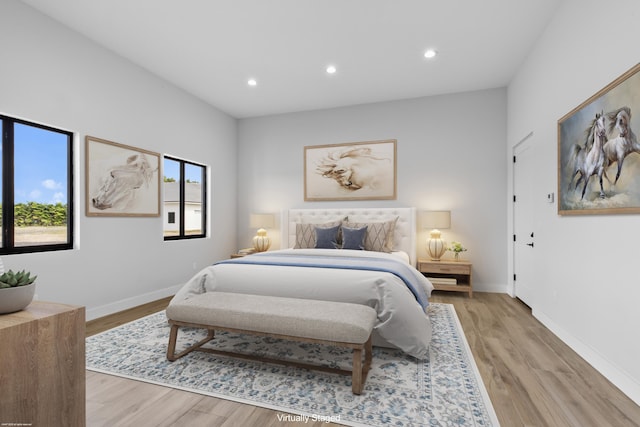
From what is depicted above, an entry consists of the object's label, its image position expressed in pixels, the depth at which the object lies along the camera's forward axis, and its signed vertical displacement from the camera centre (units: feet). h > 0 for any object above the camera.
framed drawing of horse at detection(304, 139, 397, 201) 15.96 +2.28
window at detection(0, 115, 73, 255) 8.67 +0.82
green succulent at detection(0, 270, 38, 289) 3.99 -0.85
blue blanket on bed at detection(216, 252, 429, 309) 8.87 -1.53
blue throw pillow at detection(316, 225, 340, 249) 13.66 -1.05
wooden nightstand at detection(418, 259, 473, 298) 13.67 -2.53
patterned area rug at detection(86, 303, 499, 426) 5.64 -3.59
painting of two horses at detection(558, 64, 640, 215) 6.21 +1.43
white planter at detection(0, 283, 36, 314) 3.88 -1.07
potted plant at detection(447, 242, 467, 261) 14.43 -1.63
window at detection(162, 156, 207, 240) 14.35 +0.76
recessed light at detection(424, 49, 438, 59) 11.21 +5.85
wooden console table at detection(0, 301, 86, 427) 3.55 -1.88
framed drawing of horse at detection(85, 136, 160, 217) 10.65 +1.31
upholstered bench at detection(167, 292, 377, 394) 6.28 -2.30
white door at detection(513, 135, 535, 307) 11.75 -0.30
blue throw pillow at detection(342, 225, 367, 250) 13.23 -1.02
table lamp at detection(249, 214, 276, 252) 17.06 -0.54
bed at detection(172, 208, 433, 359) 7.74 -1.89
